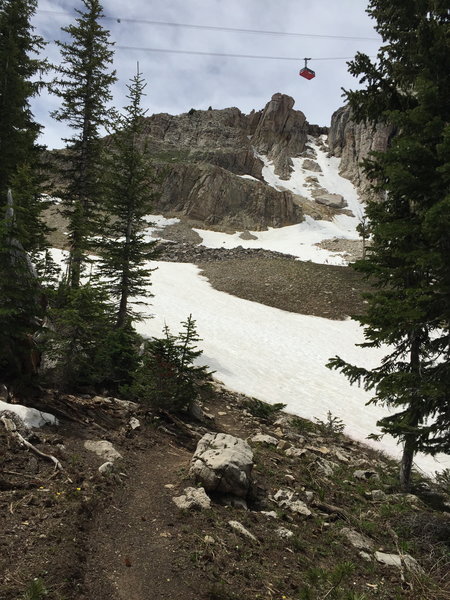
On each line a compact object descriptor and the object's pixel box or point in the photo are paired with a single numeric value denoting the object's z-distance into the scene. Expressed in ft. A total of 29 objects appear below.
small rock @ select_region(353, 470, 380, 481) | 26.50
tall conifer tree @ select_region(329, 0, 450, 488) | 19.62
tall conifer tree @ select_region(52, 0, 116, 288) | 53.57
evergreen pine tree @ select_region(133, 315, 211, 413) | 26.66
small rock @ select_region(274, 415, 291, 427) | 34.86
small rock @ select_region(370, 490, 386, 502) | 23.16
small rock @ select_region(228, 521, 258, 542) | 15.52
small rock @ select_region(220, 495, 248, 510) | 17.85
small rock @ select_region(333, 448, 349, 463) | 29.55
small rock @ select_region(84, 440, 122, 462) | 19.52
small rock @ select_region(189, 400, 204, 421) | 29.99
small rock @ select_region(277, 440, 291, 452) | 28.12
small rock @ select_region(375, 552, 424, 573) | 15.97
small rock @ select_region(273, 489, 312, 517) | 19.02
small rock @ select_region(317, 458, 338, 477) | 25.16
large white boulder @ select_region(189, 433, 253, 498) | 18.33
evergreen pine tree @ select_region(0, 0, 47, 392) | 21.80
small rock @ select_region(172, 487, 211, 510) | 16.57
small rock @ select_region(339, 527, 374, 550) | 17.29
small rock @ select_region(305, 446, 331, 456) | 29.78
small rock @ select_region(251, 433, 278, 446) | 28.45
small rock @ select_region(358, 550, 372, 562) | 16.32
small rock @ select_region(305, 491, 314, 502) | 20.62
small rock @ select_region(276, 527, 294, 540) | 16.40
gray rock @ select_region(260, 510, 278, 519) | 17.94
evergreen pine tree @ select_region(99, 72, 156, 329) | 40.63
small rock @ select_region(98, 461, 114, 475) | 17.60
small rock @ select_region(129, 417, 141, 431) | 24.24
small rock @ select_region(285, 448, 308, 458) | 26.81
